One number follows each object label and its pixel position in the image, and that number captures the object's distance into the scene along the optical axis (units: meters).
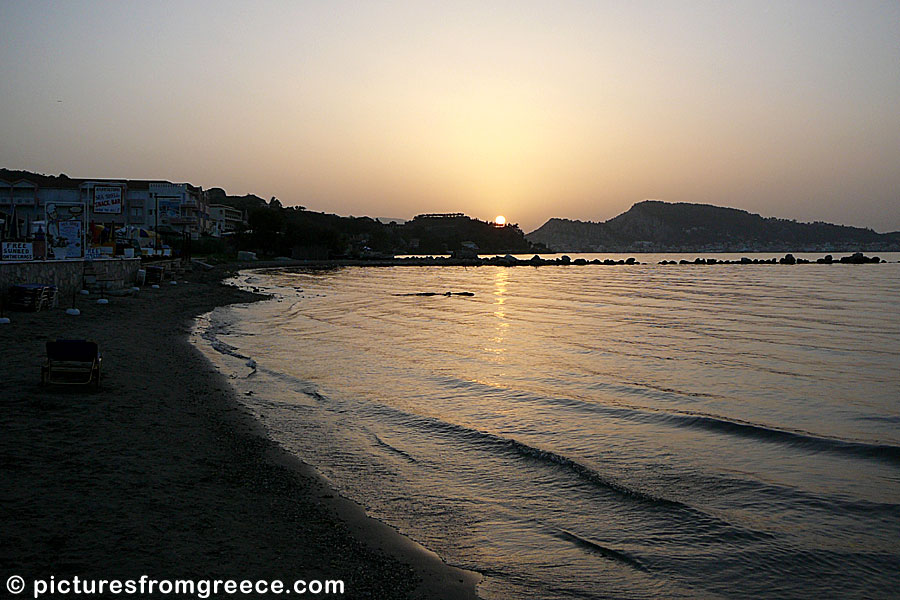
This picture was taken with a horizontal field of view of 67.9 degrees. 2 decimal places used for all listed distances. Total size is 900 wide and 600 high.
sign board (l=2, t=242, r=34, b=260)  22.20
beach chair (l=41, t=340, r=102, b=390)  11.33
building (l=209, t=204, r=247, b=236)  117.36
